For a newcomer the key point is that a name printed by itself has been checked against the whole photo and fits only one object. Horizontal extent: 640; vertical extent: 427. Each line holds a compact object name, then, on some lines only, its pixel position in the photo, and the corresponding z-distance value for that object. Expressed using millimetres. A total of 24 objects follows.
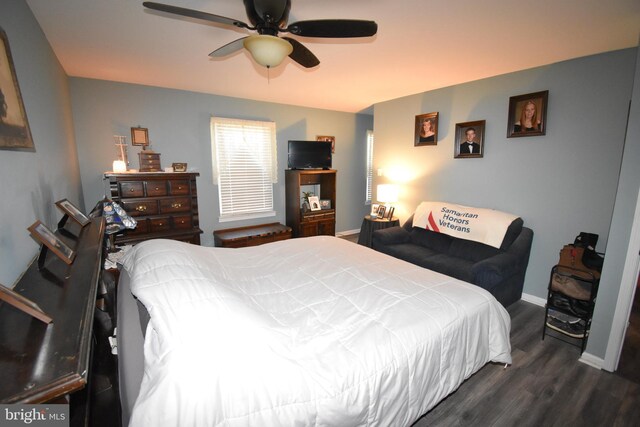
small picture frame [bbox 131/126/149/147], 3502
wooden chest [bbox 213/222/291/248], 3975
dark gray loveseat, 2662
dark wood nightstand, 4254
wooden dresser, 3180
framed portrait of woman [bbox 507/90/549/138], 2891
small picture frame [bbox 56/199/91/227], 1685
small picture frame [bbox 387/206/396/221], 4426
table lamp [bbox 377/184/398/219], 4352
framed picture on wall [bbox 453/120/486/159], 3433
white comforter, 912
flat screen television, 4656
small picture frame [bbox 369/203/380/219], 4538
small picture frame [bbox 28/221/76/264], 1097
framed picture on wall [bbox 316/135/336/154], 5211
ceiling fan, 1476
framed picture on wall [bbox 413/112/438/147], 3891
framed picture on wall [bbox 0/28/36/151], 1201
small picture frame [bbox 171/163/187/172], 3503
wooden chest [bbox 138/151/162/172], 3336
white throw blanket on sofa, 3031
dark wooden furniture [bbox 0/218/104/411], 594
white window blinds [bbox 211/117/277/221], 4203
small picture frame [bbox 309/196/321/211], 4906
